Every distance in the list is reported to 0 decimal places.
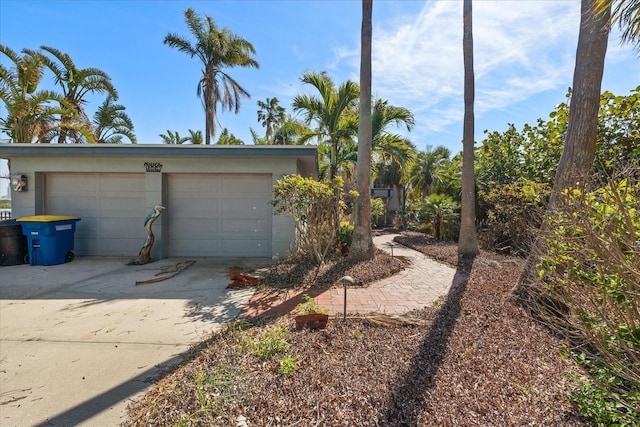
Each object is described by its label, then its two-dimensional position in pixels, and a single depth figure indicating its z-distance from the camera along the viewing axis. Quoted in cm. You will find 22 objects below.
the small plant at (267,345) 273
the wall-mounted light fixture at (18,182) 761
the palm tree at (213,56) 1377
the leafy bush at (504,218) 795
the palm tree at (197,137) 2292
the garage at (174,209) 805
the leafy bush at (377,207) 1797
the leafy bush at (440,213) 1126
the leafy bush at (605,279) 177
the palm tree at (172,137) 2375
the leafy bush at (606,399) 182
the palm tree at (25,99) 902
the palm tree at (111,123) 1305
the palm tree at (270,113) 2862
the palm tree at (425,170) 2178
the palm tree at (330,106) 958
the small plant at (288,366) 241
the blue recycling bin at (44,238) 684
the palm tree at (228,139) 1938
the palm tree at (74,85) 1069
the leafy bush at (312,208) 572
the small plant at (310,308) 353
